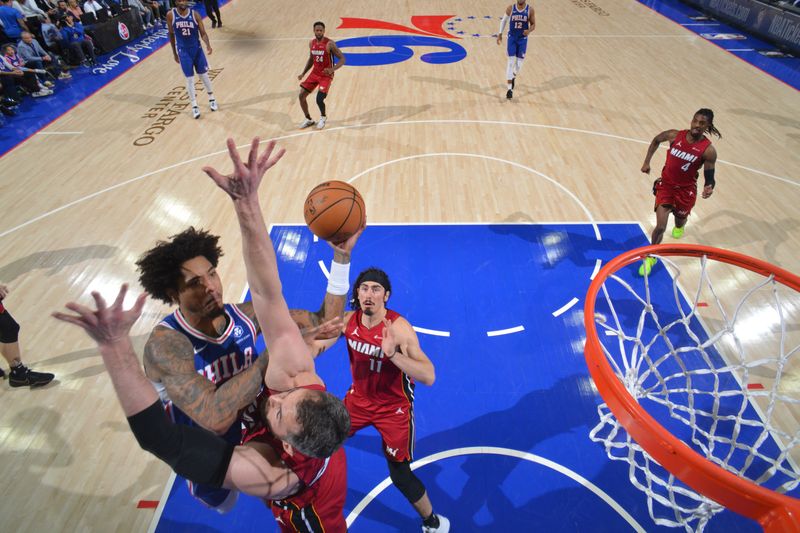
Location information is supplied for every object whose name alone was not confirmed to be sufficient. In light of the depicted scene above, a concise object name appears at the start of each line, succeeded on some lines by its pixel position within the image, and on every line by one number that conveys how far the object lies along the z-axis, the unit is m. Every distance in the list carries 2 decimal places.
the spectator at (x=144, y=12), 13.65
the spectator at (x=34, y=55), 10.05
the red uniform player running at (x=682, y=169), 4.99
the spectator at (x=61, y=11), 11.26
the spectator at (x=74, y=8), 11.63
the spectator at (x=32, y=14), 10.85
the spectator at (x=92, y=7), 12.27
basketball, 3.20
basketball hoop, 1.97
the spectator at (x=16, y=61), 9.50
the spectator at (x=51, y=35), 10.78
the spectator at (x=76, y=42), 11.22
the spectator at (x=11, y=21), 10.12
